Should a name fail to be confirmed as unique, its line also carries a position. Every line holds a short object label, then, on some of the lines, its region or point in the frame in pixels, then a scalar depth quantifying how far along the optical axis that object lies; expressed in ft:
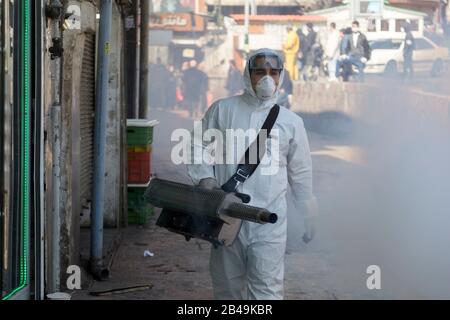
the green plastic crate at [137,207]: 32.12
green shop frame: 16.94
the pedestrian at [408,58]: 82.33
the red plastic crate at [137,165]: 31.83
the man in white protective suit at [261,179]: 16.33
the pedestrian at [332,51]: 88.07
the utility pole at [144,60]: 38.75
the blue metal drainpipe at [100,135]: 23.25
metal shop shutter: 29.45
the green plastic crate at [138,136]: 31.68
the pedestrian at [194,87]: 100.12
